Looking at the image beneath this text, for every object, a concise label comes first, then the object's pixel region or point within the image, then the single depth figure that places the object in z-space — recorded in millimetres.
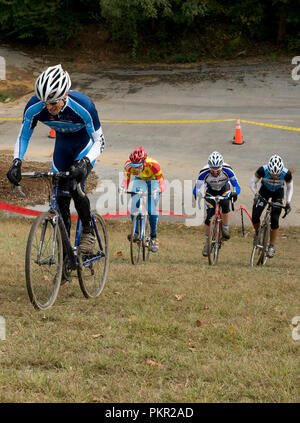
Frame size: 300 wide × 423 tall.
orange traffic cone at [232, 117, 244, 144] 21078
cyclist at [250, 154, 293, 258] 11281
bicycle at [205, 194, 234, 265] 10947
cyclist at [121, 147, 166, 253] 10516
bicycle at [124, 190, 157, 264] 10562
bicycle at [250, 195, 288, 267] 11344
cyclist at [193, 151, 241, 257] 11102
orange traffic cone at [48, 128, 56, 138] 22412
